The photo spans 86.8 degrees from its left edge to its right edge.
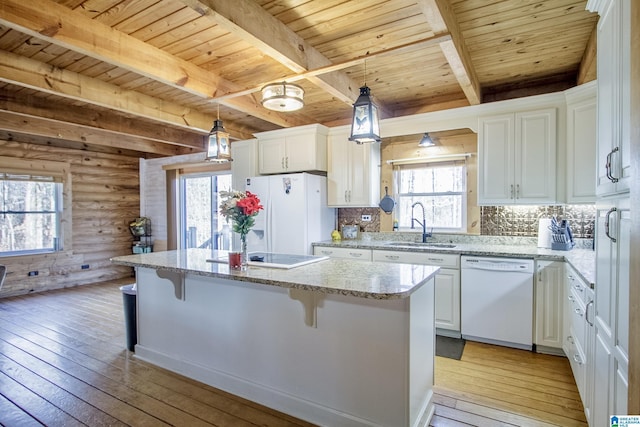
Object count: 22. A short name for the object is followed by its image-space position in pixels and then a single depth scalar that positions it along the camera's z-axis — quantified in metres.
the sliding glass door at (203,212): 6.12
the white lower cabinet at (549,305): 2.90
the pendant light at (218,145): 2.81
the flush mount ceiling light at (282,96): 2.28
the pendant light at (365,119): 2.21
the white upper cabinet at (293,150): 4.23
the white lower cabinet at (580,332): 1.84
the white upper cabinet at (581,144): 2.90
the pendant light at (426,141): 3.90
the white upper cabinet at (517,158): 3.18
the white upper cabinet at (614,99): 1.17
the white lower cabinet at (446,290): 3.32
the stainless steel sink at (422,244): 3.69
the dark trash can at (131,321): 3.13
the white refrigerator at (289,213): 4.04
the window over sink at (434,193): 3.93
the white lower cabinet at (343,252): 3.79
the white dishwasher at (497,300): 3.02
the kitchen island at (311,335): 1.86
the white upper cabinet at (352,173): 4.12
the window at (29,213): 5.21
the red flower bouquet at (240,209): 2.41
